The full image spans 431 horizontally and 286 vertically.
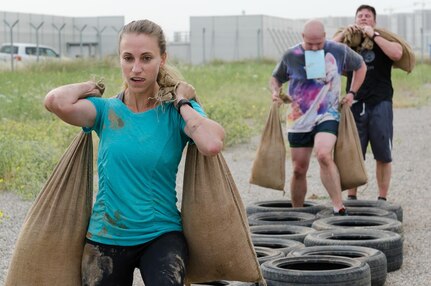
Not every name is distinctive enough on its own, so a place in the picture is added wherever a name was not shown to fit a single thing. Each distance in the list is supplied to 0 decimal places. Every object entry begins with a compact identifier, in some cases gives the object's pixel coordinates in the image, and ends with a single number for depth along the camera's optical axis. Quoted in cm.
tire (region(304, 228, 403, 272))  988
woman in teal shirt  541
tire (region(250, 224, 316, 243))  1092
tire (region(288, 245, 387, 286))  906
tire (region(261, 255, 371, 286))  820
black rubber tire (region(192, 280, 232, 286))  820
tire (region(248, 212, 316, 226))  1189
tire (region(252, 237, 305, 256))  1007
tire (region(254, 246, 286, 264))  918
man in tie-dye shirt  1185
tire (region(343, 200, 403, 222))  1234
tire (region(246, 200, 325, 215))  1250
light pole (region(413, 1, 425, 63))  7274
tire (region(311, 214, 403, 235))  1099
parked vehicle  5954
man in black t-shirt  1335
